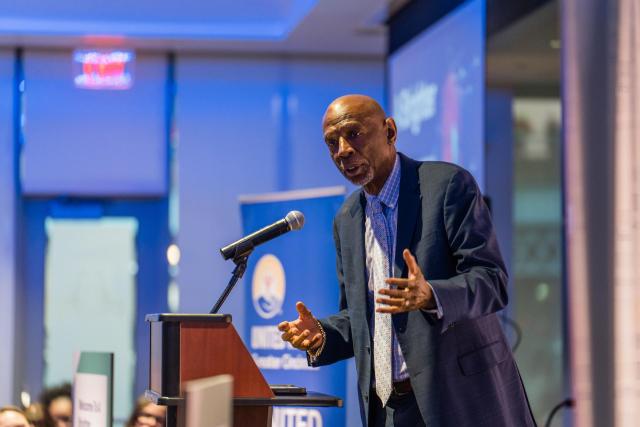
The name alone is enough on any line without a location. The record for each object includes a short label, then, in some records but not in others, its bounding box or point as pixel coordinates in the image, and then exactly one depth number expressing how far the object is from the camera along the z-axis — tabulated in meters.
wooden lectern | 5.05
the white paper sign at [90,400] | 5.72
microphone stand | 5.44
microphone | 5.44
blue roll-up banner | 10.44
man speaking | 4.91
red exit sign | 16.17
